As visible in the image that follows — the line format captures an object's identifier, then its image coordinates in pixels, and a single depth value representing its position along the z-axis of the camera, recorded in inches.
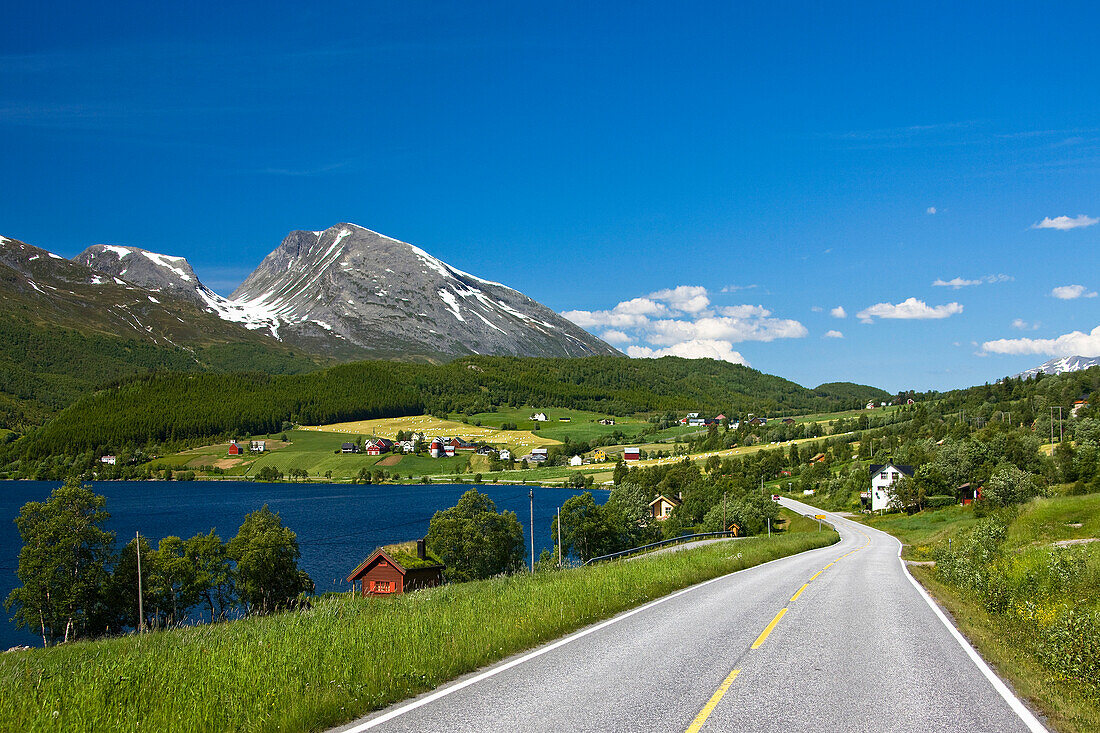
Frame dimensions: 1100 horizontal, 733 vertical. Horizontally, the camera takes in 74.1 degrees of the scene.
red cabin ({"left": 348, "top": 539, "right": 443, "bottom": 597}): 2063.2
